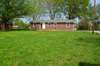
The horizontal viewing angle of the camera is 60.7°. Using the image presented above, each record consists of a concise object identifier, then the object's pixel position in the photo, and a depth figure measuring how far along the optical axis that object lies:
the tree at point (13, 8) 17.39
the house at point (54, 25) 19.54
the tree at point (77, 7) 22.03
